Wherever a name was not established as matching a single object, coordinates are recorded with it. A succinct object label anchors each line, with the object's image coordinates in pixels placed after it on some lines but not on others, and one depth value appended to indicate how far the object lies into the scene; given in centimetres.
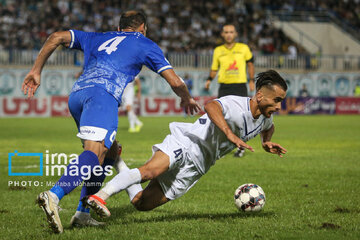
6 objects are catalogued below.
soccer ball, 1176
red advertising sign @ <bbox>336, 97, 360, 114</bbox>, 6919
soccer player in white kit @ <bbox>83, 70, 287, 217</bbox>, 1015
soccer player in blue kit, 947
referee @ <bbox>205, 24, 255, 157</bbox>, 2372
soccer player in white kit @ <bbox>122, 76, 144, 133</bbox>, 3825
